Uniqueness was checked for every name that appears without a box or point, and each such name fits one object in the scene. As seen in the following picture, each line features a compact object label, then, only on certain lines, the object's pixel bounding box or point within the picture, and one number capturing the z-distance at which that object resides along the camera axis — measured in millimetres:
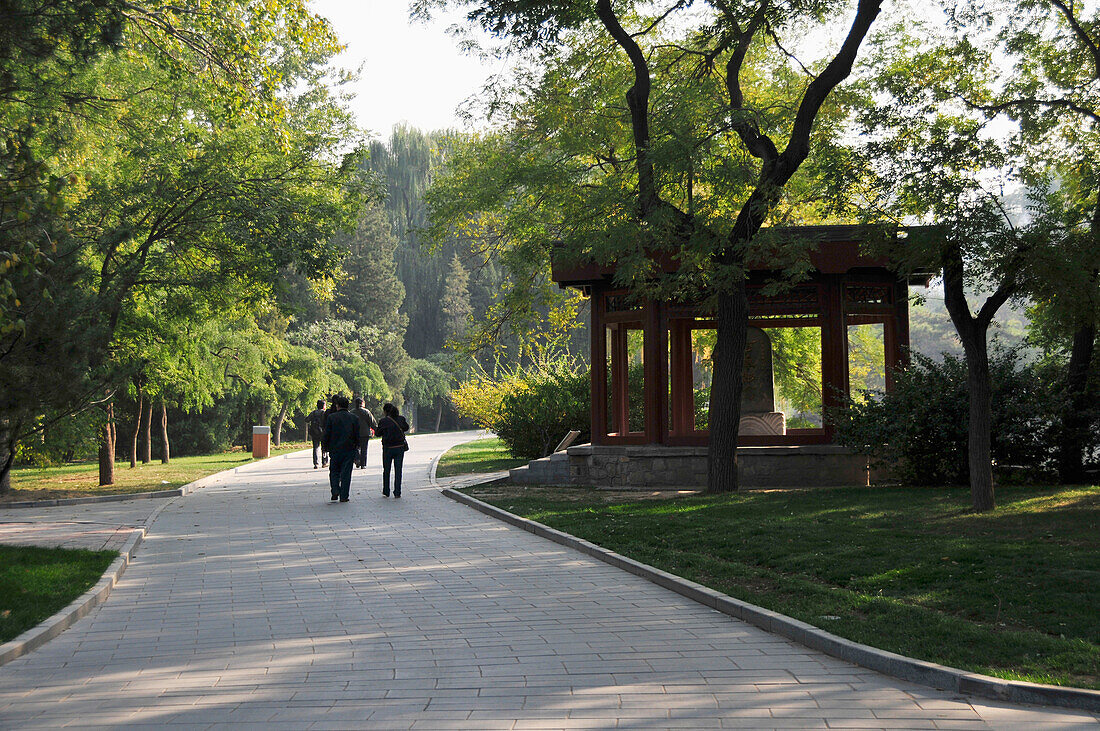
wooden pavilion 18469
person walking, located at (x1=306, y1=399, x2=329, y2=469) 26797
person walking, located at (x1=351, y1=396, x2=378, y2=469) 23750
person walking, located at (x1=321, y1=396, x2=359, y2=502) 17875
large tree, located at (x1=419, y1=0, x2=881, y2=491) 15125
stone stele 19797
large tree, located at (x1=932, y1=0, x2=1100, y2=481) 14219
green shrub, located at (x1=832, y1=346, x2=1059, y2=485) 15562
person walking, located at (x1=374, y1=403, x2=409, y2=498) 18750
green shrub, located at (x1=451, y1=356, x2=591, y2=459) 26109
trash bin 36750
